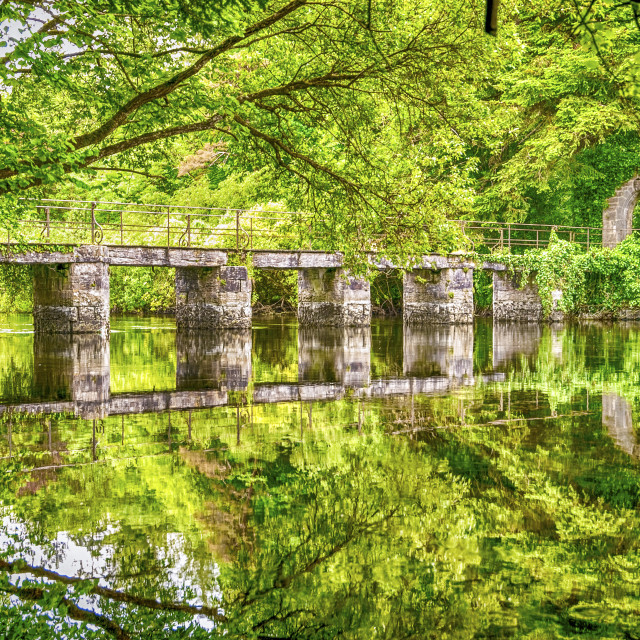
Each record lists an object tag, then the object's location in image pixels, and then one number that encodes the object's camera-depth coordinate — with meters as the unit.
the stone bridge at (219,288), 23.67
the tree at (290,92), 9.40
